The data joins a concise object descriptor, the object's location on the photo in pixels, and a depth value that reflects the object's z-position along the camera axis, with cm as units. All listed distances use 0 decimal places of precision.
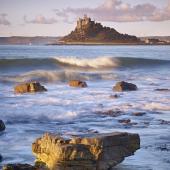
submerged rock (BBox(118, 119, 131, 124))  1458
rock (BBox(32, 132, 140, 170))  861
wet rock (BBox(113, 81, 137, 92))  2422
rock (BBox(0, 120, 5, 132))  1316
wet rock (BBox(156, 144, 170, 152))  1104
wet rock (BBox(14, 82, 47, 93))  2319
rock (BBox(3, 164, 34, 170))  859
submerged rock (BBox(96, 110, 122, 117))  1655
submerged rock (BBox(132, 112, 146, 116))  1644
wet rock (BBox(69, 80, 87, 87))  2707
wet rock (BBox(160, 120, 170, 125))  1438
